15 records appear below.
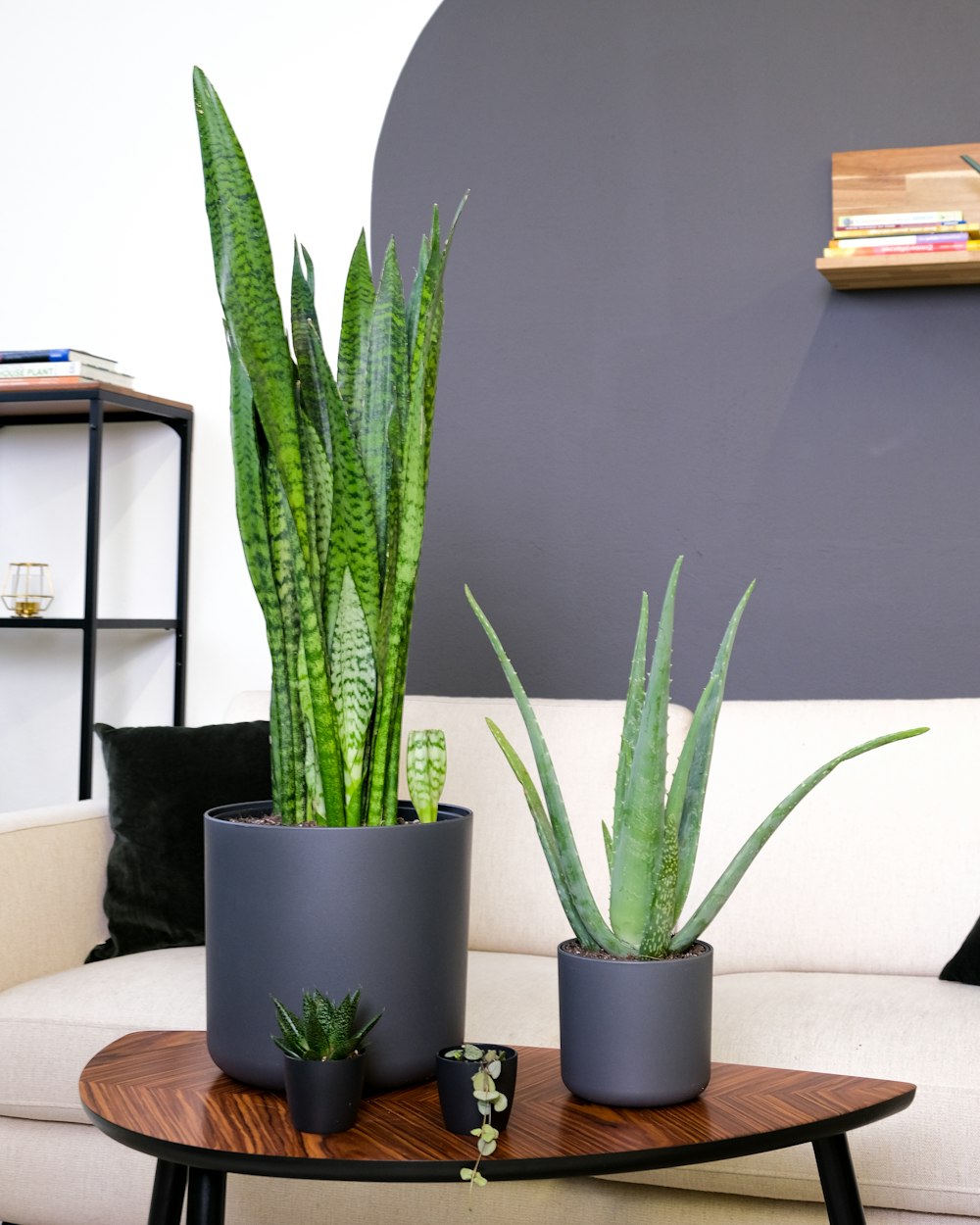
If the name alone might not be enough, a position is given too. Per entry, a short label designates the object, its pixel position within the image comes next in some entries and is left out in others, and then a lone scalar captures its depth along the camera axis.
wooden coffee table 0.92
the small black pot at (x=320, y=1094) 0.97
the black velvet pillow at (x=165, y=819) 2.01
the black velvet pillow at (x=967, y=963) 1.80
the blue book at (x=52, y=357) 2.78
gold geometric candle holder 2.94
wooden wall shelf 2.44
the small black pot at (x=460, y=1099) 0.97
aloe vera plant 1.04
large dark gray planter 1.06
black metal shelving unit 2.71
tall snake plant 1.16
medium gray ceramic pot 1.02
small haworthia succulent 0.99
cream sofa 1.48
